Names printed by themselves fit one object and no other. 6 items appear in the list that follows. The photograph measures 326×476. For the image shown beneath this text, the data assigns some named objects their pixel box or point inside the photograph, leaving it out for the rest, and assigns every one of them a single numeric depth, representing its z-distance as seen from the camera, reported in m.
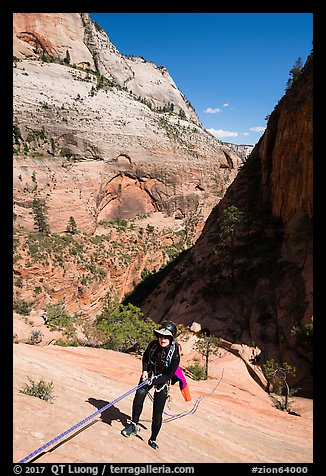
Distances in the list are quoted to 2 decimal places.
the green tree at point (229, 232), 18.31
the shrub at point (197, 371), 10.48
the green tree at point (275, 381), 10.99
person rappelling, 3.72
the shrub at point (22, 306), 16.78
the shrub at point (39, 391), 4.08
